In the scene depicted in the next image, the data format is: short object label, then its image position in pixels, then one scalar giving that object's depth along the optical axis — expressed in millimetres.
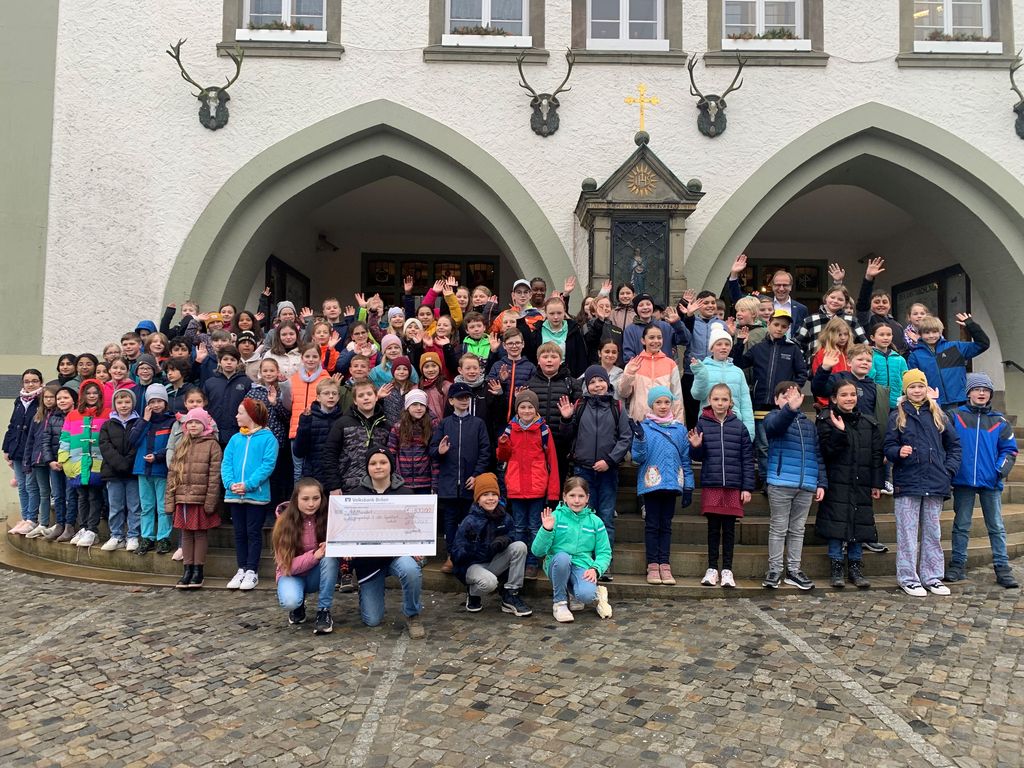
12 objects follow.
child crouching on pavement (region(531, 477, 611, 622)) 5219
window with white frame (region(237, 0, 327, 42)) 10453
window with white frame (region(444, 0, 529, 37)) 10609
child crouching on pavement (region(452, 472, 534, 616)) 5273
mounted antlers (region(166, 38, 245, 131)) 10133
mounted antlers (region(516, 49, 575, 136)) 10273
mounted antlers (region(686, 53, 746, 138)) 10234
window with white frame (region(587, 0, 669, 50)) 10602
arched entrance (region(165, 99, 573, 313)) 10281
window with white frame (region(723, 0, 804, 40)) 10648
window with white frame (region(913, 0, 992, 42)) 10641
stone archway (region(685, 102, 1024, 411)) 10367
